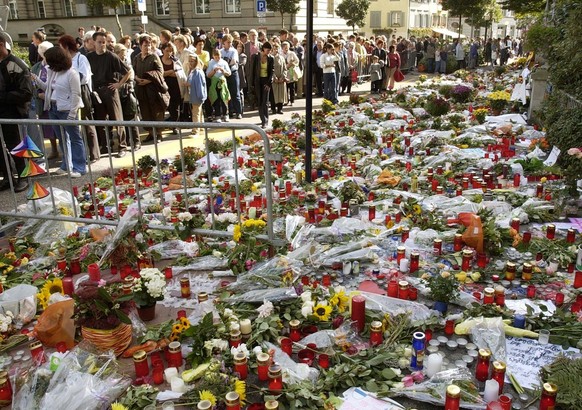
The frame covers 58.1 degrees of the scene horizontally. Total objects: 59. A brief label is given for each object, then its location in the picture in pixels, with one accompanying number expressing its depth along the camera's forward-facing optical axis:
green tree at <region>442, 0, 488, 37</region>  36.88
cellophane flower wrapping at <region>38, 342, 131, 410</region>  2.79
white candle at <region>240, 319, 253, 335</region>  3.47
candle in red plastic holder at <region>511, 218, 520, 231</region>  5.12
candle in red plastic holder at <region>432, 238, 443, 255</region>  4.70
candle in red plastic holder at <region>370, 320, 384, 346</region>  3.39
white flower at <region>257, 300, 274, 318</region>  3.66
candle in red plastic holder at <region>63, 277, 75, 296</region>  4.06
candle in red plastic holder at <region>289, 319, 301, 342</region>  3.48
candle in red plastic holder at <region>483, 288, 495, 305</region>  3.76
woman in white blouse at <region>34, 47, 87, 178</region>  7.05
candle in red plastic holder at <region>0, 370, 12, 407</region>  2.94
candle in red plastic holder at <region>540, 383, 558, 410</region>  2.68
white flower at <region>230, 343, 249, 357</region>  3.18
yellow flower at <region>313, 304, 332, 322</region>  3.65
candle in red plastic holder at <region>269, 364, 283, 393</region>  2.94
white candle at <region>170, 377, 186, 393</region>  2.97
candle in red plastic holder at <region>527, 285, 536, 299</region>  3.97
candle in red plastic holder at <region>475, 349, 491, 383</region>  3.04
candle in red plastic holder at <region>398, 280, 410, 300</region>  3.91
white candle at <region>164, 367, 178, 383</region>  3.09
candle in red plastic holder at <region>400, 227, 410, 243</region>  5.05
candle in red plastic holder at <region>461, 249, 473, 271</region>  4.46
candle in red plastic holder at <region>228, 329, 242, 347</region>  3.31
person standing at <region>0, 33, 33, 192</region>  6.74
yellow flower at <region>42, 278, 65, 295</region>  3.97
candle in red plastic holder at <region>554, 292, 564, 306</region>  3.83
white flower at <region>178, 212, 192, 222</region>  4.73
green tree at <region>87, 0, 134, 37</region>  30.67
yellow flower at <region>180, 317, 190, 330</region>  3.48
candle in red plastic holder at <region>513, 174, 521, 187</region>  6.65
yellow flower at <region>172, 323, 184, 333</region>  3.46
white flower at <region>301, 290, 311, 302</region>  3.82
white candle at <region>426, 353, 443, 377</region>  3.06
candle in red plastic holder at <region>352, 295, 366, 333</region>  3.57
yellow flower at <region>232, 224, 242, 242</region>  4.48
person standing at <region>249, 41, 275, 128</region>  11.25
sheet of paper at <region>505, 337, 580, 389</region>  3.08
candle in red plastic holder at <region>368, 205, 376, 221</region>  5.56
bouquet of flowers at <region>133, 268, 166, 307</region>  3.64
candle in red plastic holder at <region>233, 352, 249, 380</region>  3.07
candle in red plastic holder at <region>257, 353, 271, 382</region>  3.08
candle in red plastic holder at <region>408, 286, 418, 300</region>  3.96
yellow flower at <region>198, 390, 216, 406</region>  2.74
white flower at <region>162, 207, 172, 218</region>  5.60
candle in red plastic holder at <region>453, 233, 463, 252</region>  4.81
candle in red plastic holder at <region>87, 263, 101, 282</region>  4.09
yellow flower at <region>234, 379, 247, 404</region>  2.84
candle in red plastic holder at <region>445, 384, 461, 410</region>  2.66
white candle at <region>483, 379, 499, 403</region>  2.84
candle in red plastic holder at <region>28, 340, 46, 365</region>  3.31
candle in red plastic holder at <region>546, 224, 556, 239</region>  4.89
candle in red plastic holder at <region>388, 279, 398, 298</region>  3.99
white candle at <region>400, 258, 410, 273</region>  4.46
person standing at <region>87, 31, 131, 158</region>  8.38
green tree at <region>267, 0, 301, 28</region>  32.25
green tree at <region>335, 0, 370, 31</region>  41.56
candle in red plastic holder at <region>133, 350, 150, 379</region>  3.13
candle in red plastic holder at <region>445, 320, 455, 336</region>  3.53
